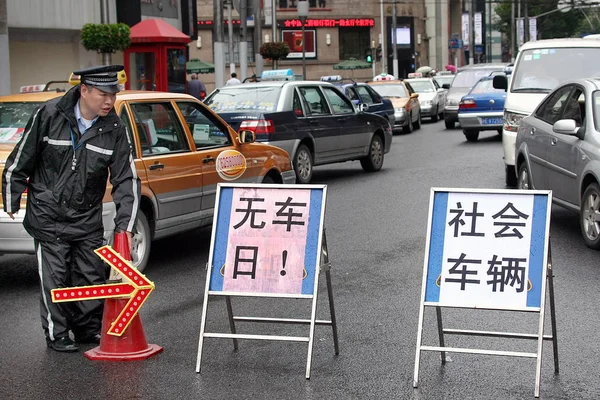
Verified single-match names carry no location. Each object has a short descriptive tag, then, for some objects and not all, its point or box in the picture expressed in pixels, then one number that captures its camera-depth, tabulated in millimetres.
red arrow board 6254
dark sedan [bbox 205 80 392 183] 15078
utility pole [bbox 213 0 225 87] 27406
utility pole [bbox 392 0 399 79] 60738
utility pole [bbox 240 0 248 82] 32219
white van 14547
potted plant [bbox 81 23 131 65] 22312
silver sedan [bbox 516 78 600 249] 10000
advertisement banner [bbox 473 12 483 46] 94062
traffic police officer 6559
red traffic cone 6426
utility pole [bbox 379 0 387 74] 72312
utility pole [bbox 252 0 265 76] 34125
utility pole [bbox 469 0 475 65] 80638
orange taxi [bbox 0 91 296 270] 9055
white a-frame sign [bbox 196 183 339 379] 6191
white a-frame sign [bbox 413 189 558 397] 5805
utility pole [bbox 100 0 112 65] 26156
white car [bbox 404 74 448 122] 34469
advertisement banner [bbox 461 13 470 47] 84000
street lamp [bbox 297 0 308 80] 35375
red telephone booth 24047
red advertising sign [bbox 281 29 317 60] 71250
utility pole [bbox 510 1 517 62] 91338
